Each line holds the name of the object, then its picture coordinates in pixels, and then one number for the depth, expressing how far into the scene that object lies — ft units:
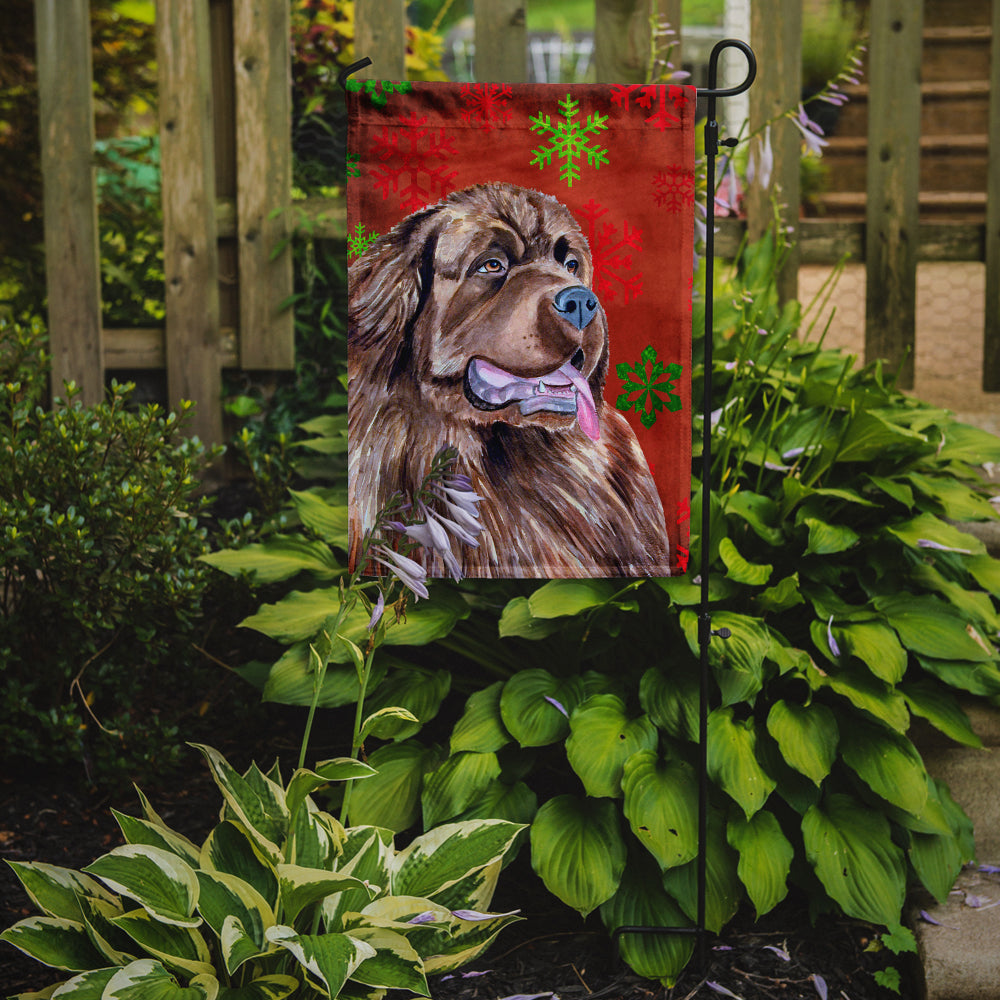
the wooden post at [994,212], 11.35
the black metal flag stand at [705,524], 5.99
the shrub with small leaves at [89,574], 7.43
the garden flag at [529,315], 5.90
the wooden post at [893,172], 11.08
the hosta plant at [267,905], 4.86
